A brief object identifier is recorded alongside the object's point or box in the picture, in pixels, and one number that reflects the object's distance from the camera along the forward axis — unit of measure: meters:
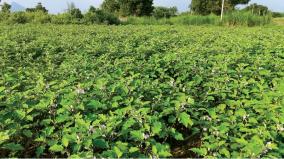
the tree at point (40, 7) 41.22
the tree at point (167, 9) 52.97
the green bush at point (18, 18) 19.95
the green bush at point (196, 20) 27.47
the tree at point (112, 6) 46.66
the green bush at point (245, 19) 26.12
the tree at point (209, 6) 44.41
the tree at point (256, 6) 55.59
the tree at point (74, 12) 23.77
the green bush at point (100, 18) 23.20
